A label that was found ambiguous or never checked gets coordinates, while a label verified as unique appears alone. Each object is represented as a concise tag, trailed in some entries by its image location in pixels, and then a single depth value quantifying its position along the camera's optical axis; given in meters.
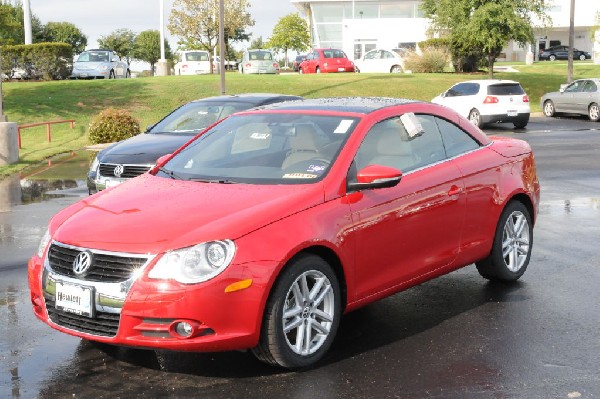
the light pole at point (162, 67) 49.97
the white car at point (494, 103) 26.94
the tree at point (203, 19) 62.03
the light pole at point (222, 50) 28.81
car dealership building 78.81
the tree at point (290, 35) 84.75
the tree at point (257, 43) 111.75
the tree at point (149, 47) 83.50
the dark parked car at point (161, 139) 11.59
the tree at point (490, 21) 41.40
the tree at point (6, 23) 34.19
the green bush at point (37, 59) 37.09
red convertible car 5.00
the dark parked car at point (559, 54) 87.44
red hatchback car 49.31
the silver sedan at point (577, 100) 30.11
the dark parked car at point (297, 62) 65.22
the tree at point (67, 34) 83.29
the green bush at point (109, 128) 22.62
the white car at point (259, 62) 49.72
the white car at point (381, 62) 52.12
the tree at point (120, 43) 87.38
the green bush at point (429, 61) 47.69
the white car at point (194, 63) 53.94
